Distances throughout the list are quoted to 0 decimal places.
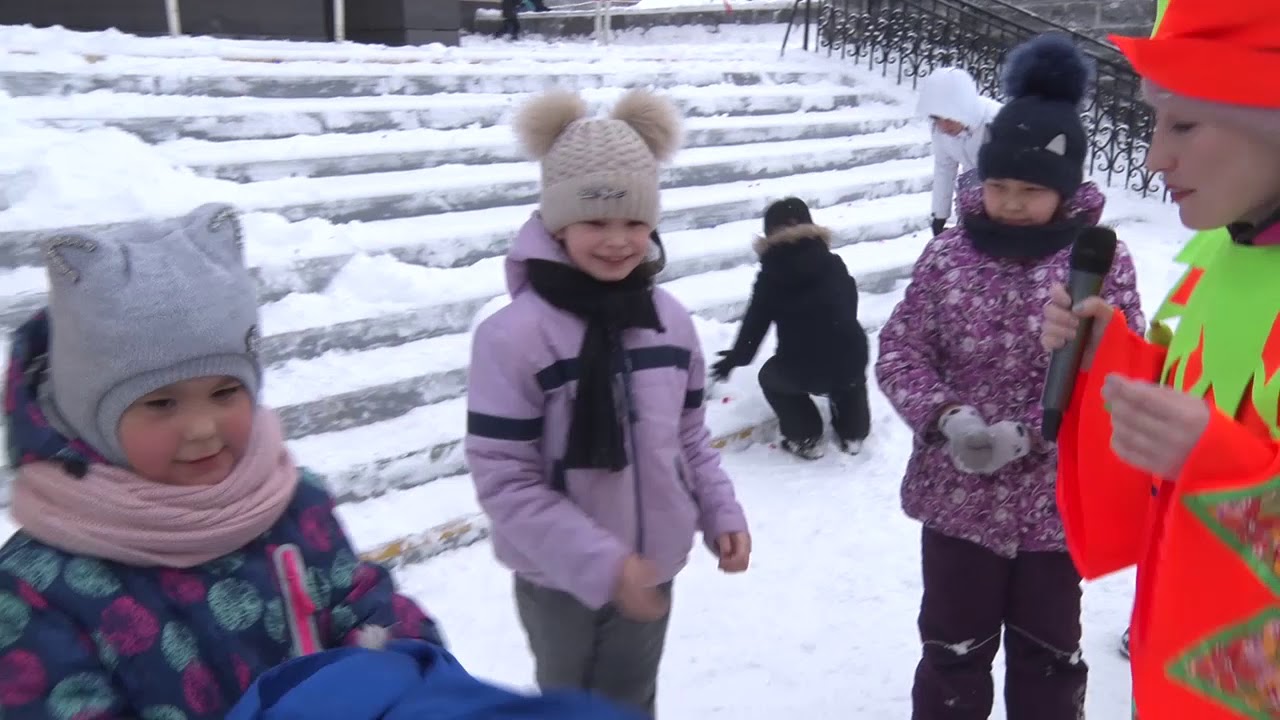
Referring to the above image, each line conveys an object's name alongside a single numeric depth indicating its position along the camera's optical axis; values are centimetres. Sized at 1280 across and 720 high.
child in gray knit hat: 138
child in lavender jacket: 201
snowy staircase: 433
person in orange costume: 131
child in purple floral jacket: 232
